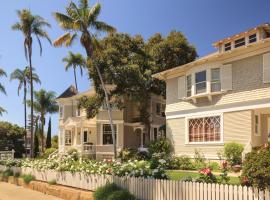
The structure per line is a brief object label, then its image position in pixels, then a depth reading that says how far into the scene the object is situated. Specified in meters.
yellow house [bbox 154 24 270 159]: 21.83
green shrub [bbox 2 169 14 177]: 25.02
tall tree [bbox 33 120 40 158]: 58.22
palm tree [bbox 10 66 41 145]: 69.38
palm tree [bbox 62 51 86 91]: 65.94
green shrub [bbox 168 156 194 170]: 23.48
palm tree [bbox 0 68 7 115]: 53.78
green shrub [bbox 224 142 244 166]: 21.64
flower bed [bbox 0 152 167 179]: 13.24
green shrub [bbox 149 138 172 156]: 27.64
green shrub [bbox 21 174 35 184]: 21.21
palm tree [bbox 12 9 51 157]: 42.10
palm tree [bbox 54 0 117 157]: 32.25
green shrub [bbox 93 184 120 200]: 13.18
